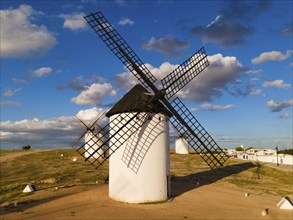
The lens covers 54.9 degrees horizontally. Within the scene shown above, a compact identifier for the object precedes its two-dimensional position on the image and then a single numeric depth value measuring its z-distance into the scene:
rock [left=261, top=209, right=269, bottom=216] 17.01
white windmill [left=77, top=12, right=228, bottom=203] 17.80
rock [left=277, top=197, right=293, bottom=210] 18.84
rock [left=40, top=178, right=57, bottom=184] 26.38
